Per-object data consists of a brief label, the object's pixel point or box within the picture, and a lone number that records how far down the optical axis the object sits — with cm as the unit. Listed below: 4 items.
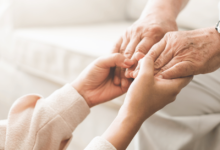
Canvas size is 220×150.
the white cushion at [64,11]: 131
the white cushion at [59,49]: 113
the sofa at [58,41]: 114
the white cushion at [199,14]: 125
